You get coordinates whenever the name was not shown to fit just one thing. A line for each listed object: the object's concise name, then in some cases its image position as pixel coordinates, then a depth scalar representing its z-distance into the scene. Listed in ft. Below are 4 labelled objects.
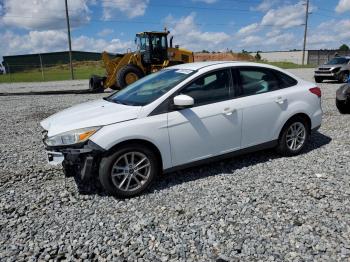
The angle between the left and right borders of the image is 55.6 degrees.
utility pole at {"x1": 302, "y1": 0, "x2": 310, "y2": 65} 161.45
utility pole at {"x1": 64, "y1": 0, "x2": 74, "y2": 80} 107.29
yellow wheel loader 52.90
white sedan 13.20
